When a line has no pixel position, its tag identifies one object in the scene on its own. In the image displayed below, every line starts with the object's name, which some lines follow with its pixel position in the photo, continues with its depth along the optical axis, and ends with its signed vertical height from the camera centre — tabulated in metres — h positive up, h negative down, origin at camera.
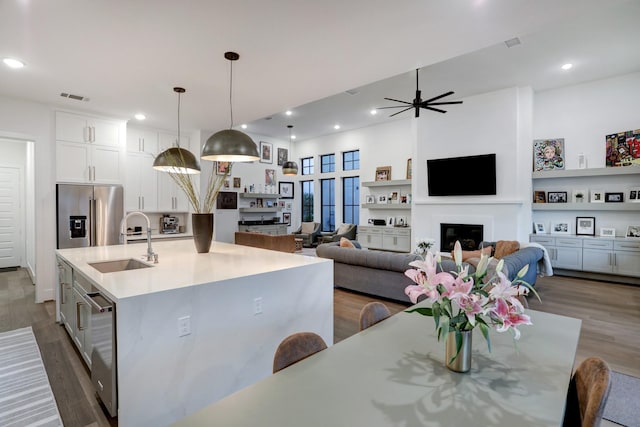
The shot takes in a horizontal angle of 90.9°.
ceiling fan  5.05 +1.71
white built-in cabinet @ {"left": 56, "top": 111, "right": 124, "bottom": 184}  4.79 +0.96
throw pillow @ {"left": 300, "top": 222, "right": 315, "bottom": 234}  10.31 -0.62
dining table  0.88 -0.59
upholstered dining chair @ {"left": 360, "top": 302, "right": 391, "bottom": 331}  1.67 -0.57
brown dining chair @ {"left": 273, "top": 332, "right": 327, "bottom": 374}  1.29 -0.59
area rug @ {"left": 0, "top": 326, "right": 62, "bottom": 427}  2.10 -1.38
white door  6.68 -0.21
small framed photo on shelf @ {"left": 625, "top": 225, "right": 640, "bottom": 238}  5.44 -0.39
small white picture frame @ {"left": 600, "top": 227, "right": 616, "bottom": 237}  5.69 -0.42
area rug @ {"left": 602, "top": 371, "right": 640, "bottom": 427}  2.07 -1.37
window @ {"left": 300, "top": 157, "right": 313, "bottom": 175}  10.86 +1.52
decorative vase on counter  3.16 -0.22
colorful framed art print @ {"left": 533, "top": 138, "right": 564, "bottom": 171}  6.15 +1.09
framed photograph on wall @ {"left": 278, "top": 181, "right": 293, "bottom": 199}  10.60 +0.68
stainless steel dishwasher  1.79 -0.86
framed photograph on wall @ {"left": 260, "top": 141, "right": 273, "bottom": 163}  9.89 +1.83
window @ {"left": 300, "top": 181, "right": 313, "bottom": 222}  10.95 +0.28
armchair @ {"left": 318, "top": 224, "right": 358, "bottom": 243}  9.23 -0.71
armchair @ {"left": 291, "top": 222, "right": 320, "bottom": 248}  9.94 -0.78
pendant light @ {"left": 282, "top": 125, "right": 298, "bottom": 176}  8.30 +1.08
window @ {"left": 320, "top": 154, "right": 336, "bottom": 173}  10.25 +1.52
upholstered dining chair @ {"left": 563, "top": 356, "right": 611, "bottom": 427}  0.86 -0.56
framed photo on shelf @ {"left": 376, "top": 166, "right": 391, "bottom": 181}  8.72 +1.01
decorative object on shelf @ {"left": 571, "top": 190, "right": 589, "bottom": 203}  5.99 +0.25
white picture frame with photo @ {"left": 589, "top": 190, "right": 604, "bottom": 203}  5.81 +0.24
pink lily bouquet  1.01 -0.29
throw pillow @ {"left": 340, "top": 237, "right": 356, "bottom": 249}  5.29 -0.59
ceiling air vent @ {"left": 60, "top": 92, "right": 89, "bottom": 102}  4.26 +1.56
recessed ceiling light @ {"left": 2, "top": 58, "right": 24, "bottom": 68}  3.29 +1.56
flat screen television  6.30 +0.70
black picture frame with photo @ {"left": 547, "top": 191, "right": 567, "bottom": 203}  6.18 +0.24
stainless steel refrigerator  4.77 -0.08
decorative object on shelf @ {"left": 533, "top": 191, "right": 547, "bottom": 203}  6.37 +0.24
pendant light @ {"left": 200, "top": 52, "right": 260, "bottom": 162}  2.74 +0.55
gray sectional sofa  4.26 -0.88
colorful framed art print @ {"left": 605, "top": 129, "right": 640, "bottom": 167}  5.41 +1.07
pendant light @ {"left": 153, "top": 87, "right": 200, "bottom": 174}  3.28 +0.51
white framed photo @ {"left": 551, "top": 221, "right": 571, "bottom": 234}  6.21 -0.38
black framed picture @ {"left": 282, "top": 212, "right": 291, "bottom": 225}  10.63 -0.29
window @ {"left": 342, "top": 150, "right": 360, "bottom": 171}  9.62 +1.52
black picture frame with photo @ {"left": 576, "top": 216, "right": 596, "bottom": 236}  5.93 -0.32
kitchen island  1.77 -0.76
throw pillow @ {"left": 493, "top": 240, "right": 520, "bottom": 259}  4.84 -0.62
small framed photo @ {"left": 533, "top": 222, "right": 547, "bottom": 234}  6.41 -0.39
